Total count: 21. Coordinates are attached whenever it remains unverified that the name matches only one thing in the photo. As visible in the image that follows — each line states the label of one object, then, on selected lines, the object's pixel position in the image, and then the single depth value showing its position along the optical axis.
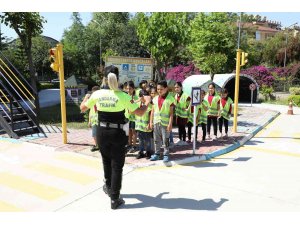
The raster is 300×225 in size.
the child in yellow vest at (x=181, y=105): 6.64
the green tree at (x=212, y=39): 27.64
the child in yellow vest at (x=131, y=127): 5.87
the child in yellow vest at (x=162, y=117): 5.32
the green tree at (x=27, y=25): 10.08
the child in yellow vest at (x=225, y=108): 7.29
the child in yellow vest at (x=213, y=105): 7.14
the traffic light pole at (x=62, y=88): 6.35
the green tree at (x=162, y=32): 8.46
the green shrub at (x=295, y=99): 20.38
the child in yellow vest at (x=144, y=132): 5.62
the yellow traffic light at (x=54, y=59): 6.28
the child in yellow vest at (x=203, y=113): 7.05
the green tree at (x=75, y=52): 37.21
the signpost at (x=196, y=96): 5.78
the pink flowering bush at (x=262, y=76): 25.13
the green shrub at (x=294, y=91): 23.50
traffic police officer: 3.56
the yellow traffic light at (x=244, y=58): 8.02
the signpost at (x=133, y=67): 8.99
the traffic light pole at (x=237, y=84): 8.09
